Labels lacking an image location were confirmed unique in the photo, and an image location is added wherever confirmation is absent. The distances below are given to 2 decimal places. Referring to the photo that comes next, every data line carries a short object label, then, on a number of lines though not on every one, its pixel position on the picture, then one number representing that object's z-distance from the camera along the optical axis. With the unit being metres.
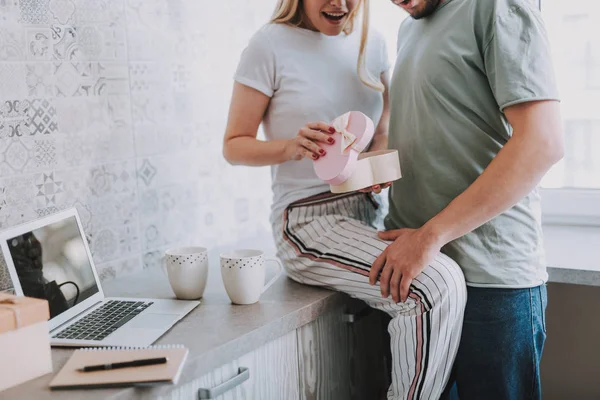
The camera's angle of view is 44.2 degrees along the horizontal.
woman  1.34
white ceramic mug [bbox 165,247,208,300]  1.41
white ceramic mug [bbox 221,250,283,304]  1.38
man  1.24
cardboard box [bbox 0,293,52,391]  1.03
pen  1.07
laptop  1.21
